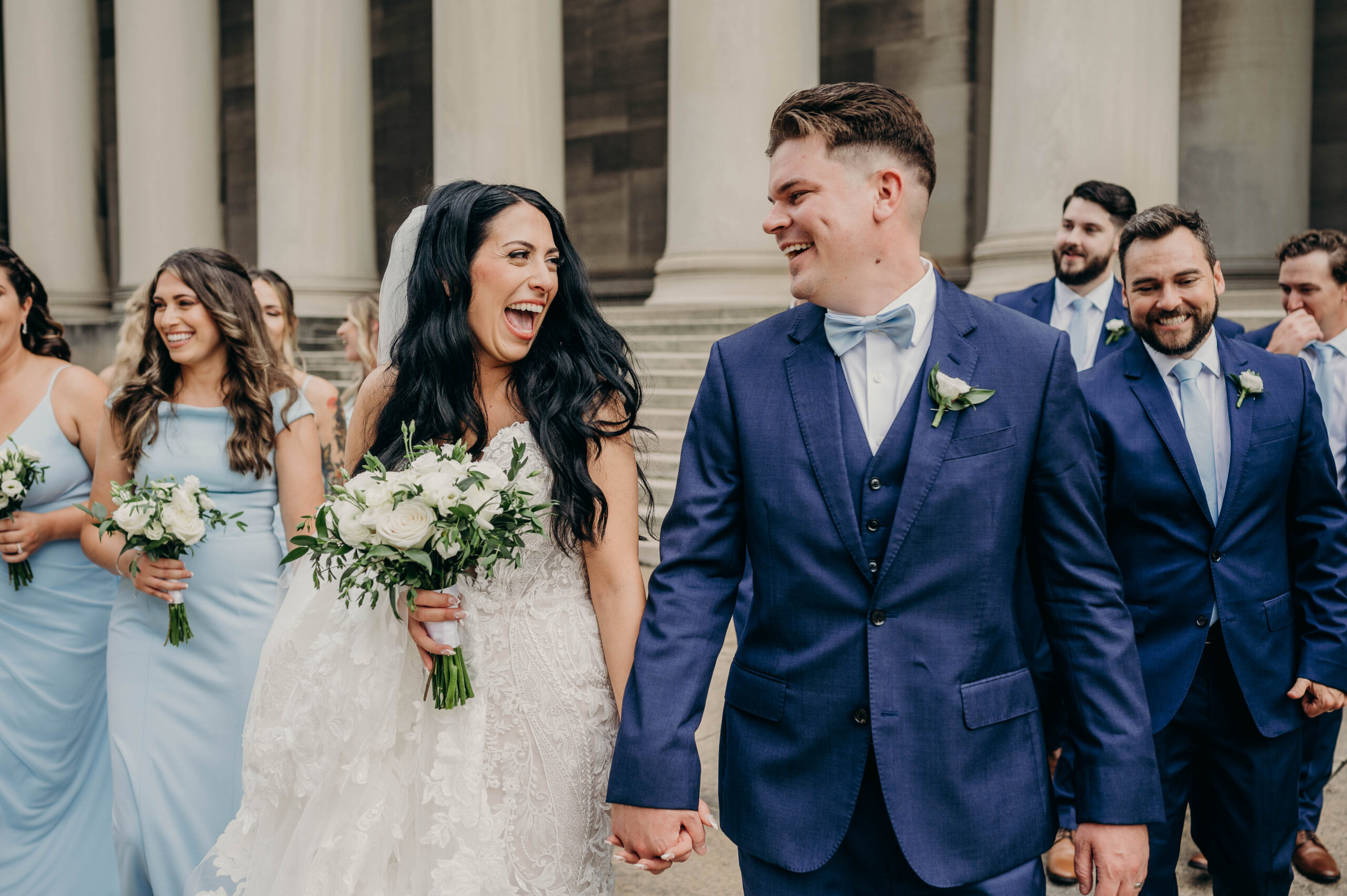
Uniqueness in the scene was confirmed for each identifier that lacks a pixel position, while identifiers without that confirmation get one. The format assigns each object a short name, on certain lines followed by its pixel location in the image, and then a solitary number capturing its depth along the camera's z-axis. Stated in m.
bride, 2.75
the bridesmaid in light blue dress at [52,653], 4.43
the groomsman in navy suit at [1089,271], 5.92
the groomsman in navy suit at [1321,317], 5.00
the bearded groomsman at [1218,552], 3.29
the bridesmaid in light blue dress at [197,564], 3.84
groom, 2.34
